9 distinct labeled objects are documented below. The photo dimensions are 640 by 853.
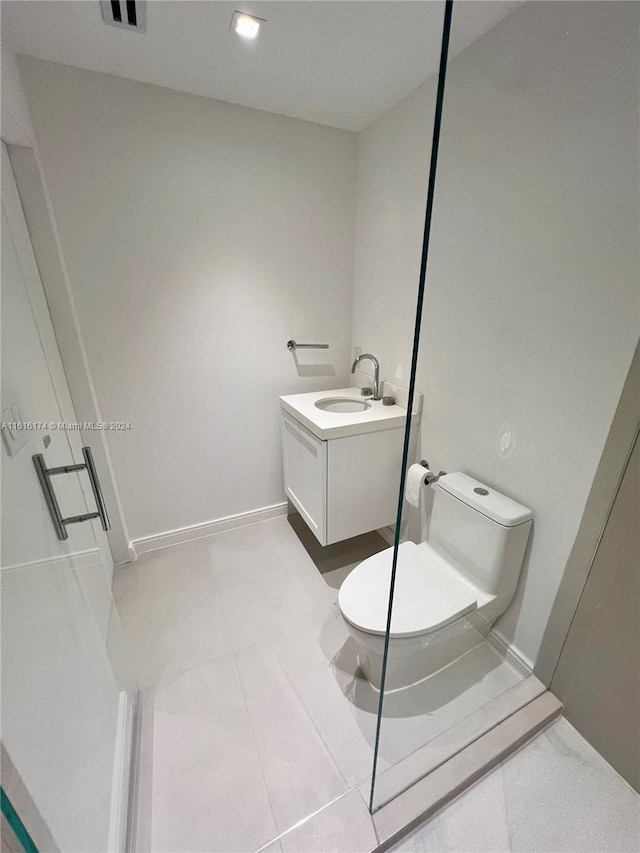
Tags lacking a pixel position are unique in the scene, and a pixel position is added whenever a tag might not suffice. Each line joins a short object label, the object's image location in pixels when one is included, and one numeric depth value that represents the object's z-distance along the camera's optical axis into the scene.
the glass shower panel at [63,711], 0.53
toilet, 1.14
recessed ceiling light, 1.10
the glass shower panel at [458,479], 1.11
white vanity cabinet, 1.64
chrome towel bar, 2.00
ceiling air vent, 1.04
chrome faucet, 1.85
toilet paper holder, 1.45
